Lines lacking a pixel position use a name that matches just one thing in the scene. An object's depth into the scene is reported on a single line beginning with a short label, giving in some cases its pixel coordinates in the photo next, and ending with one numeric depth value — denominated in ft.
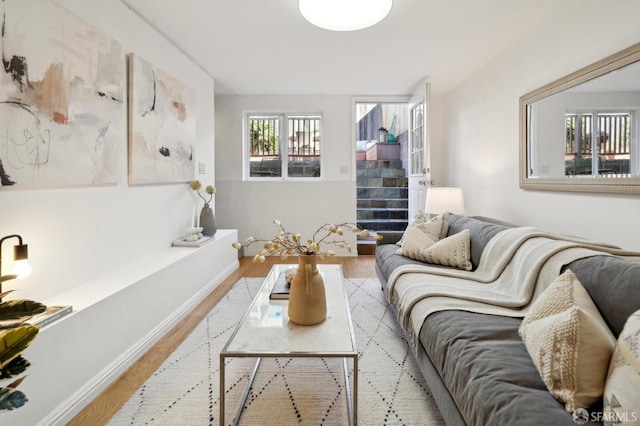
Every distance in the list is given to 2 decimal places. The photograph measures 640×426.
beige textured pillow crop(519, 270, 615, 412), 3.30
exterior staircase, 19.49
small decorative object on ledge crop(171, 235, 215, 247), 10.24
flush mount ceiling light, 6.44
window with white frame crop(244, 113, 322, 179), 17.21
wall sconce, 4.52
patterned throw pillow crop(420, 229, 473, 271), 8.34
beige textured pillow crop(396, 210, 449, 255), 9.21
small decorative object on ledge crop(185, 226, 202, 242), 10.47
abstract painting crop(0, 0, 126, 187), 5.10
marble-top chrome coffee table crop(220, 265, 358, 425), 4.39
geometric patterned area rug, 5.08
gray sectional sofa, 3.34
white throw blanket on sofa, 5.59
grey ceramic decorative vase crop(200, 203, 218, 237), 11.75
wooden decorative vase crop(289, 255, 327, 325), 5.16
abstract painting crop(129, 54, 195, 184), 8.23
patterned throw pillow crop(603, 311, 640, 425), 2.84
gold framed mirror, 6.23
